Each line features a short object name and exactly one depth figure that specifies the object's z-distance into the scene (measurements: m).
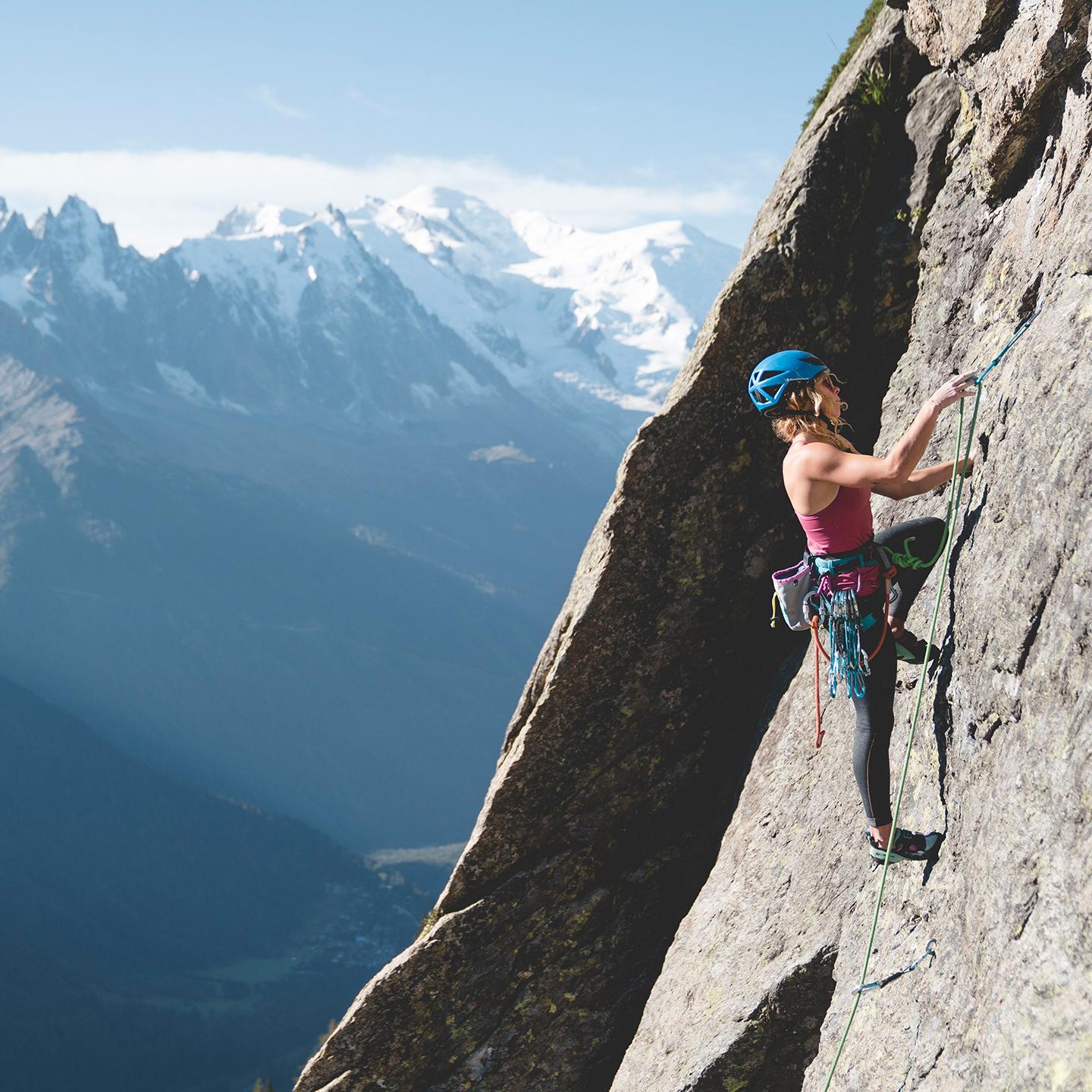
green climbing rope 9.58
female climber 9.77
